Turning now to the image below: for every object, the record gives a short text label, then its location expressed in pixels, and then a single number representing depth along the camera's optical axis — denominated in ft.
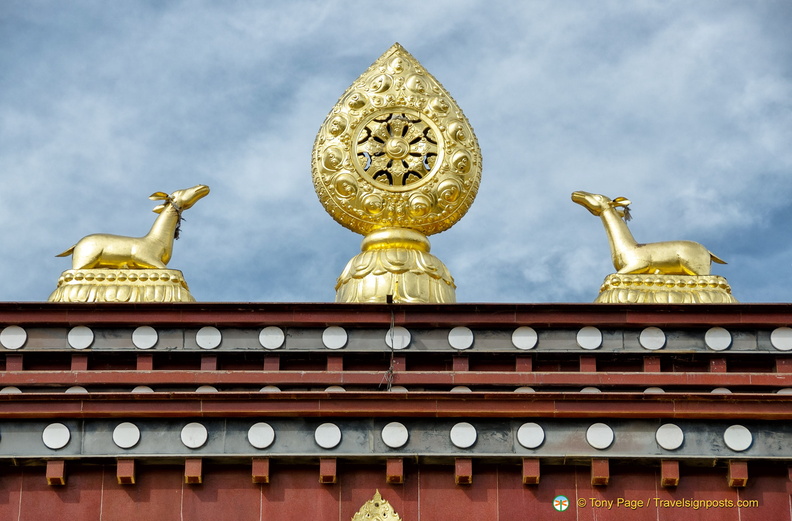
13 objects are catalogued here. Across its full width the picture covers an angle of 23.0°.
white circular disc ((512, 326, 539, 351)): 101.40
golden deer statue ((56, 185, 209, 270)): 108.17
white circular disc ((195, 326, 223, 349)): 101.60
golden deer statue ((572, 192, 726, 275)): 108.27
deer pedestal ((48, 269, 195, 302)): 105.81
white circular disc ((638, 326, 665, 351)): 101.71
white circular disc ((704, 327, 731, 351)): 101.65
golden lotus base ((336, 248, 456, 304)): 108.37
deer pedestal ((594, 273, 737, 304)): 105.91
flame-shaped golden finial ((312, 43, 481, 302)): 112.68
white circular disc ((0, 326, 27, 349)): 101.76
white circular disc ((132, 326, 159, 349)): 101.81
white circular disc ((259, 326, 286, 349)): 101.60
